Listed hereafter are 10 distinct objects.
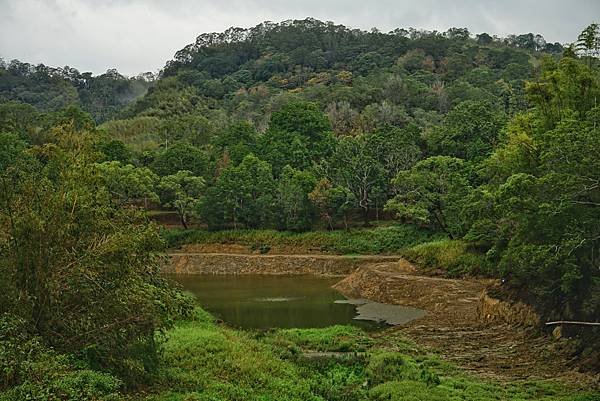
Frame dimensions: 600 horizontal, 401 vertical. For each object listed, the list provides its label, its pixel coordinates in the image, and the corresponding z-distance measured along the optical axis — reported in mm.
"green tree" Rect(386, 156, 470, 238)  52594
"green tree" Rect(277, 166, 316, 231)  63469
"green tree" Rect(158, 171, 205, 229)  68312
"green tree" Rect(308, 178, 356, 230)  62022
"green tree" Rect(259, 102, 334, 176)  73500
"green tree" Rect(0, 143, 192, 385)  15383
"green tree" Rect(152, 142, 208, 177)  75562
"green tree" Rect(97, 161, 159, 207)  64875
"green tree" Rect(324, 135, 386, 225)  64000
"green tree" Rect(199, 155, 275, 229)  65375
